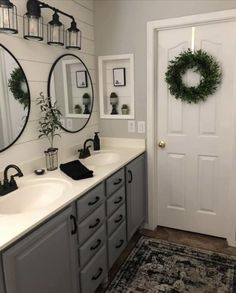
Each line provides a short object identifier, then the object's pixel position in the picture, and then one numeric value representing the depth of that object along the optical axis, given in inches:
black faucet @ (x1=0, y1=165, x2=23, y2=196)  64.5
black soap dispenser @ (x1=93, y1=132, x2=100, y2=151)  108.6
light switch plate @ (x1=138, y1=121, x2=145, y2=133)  107.9
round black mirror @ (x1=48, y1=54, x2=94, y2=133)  89.7
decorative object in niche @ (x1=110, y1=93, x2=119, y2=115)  112.2
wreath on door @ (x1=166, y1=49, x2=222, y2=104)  94.9
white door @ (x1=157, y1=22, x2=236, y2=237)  95.3
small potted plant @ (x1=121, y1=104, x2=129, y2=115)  111.0
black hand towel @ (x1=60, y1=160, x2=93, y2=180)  73.7
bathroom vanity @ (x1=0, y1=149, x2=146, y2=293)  49.4
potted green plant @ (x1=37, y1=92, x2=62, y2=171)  82.8
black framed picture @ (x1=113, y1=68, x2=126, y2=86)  109.7
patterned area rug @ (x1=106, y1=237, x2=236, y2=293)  81.3
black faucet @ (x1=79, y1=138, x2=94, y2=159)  98.1
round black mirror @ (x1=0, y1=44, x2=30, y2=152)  69.8
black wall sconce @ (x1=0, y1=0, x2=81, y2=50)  63.7
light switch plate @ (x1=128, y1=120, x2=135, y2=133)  109.7
